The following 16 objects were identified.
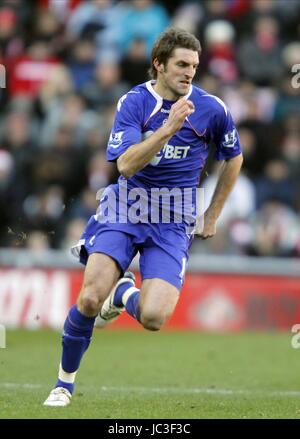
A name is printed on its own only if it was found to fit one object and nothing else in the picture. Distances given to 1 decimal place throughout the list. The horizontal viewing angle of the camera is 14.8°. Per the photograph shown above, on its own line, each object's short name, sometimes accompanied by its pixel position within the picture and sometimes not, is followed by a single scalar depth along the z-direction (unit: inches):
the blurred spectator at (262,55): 711.7
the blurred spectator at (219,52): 704.8
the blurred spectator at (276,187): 636.7
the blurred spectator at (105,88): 682.8
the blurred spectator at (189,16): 719.1
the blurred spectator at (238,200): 628.4
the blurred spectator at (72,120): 666.8
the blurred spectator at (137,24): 709.9
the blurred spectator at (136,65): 692.7
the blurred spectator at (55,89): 690.8
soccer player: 319.3
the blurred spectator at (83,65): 708.0
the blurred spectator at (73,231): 606.9
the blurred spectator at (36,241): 609.0
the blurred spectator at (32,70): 708.7
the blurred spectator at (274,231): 623.5
